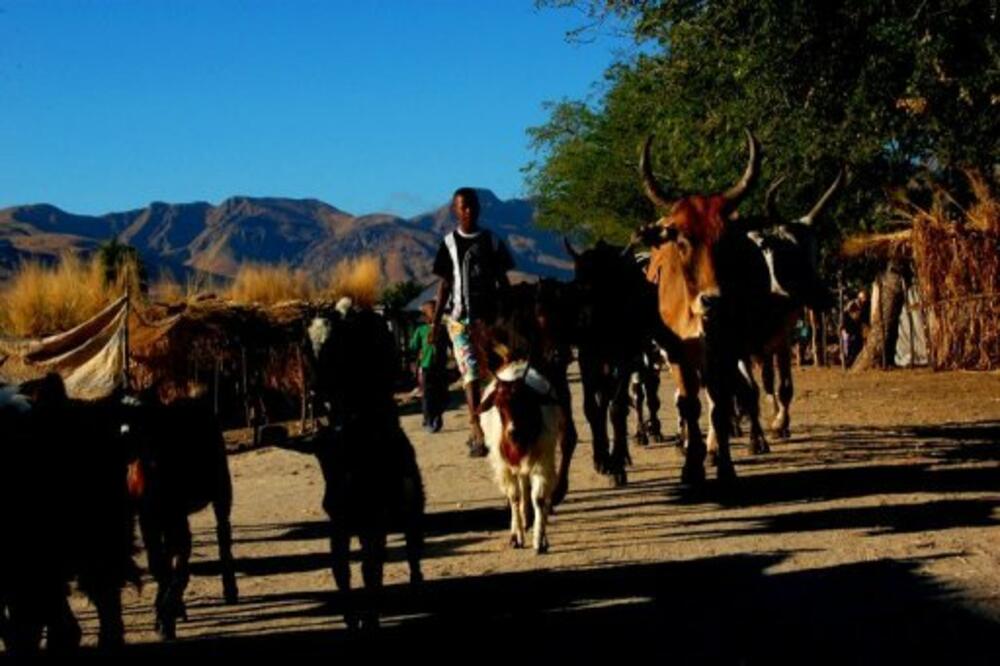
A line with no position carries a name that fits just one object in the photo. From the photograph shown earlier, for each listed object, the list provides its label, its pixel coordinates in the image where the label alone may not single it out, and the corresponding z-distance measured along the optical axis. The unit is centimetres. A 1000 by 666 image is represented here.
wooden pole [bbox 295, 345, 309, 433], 1963
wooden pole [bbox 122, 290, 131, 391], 1483
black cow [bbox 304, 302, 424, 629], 659
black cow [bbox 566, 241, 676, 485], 1016
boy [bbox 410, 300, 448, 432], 1761
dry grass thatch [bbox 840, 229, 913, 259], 2177
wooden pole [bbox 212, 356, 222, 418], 1988
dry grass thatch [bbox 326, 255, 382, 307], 2152
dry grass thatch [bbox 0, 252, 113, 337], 1738
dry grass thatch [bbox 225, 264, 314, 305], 2192
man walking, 1009
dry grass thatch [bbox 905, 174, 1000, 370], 1952
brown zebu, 973
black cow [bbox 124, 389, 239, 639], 718
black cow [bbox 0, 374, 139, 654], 587
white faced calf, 819
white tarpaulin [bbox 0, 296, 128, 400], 1445
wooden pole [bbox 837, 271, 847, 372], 3178
